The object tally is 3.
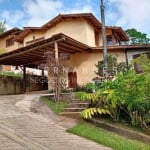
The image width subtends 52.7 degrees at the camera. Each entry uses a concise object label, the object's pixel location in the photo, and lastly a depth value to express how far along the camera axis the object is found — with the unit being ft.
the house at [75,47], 33.09
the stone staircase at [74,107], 19.82
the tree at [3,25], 81.92
